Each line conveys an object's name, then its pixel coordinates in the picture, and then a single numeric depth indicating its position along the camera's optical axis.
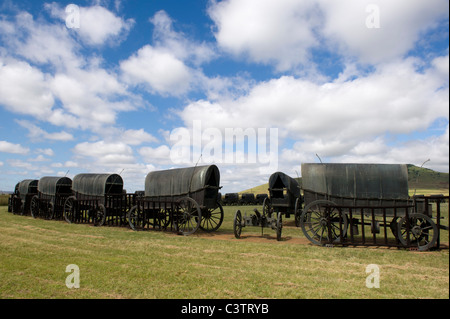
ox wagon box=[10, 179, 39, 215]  25.78
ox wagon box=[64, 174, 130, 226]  17.88
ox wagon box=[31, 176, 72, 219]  21.73
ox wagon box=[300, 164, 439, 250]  10.26
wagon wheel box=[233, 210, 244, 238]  12.56
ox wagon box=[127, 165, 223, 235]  14.38
